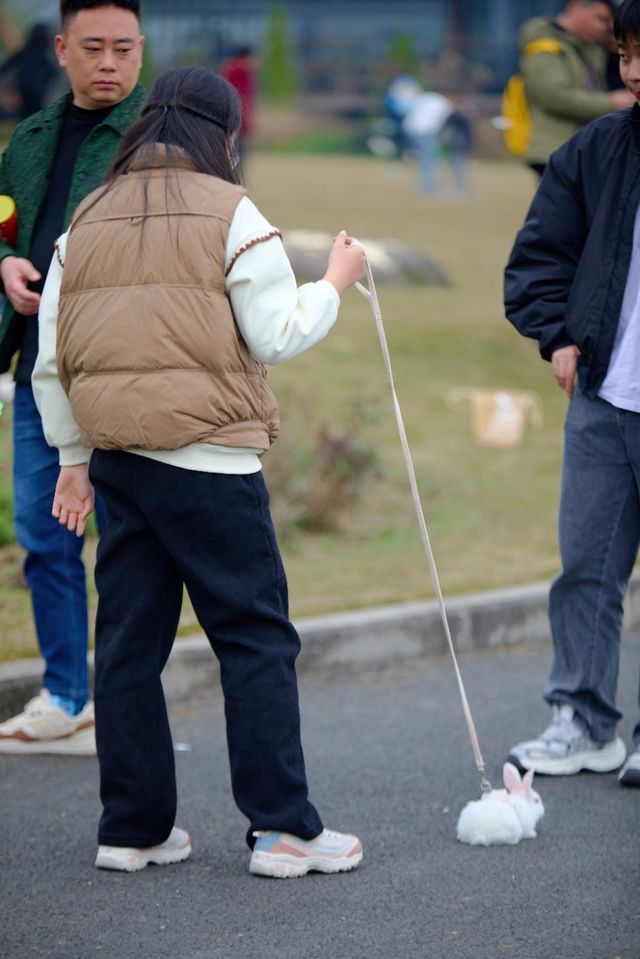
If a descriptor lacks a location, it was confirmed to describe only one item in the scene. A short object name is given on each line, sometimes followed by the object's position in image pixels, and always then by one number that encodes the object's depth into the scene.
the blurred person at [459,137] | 57.17
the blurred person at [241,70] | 42.66
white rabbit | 7.86
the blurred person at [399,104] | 78.00
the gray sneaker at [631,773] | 8.73
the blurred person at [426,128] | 57.91
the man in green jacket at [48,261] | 8.57
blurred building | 112.31
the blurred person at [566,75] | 14.84
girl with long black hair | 6.81
